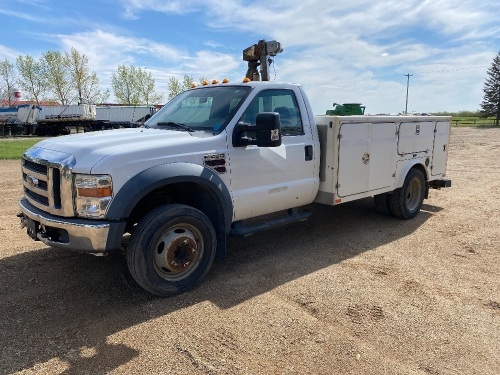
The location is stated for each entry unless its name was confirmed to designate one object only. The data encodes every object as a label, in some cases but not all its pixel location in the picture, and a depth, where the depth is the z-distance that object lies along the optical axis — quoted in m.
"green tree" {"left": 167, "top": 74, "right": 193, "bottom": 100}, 63.38
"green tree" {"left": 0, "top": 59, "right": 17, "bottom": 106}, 60.25
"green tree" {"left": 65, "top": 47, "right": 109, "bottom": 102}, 56.16
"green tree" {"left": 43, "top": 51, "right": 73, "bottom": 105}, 55.72
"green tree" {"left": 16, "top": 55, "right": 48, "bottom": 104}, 56.59
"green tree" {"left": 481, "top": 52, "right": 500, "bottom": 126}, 65.12
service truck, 3.44
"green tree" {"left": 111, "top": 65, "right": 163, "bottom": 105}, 64.38
